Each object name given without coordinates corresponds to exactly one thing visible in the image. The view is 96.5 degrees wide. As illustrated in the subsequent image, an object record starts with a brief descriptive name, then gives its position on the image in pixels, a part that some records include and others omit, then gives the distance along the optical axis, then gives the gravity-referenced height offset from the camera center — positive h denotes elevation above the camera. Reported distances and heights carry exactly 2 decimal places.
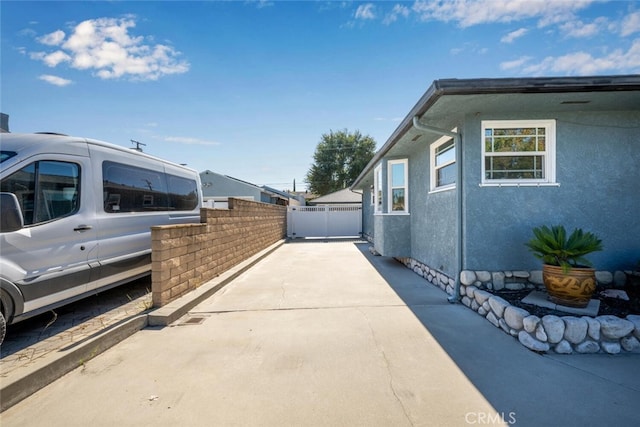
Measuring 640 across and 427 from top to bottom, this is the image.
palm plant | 3.70 -0.45
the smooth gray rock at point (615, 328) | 3.11 -1.26
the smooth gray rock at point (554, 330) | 3.13 -1.29
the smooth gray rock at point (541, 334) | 3.16 -1.35
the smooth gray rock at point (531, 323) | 3.20 -1.24
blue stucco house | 4.57 +0.59
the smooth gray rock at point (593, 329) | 3.13 -1.27
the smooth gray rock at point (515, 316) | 3.34 -1.24
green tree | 36.34 +6.91
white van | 2.86 -0.09
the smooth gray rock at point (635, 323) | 3.12 -1.22
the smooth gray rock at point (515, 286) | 4.52 -1.16
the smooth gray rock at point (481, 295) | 4.08 -1.21
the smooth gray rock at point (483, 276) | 4.54 -1.01
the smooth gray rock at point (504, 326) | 3.54 -1.44
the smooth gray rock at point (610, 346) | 3.10 -1.46
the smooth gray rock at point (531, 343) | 3.13 -1.45
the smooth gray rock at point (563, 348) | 3.11 -1.47
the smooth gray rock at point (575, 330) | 3.12 -1.29
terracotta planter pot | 3.60 -0.93
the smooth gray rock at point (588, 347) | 3.12 -1.47
